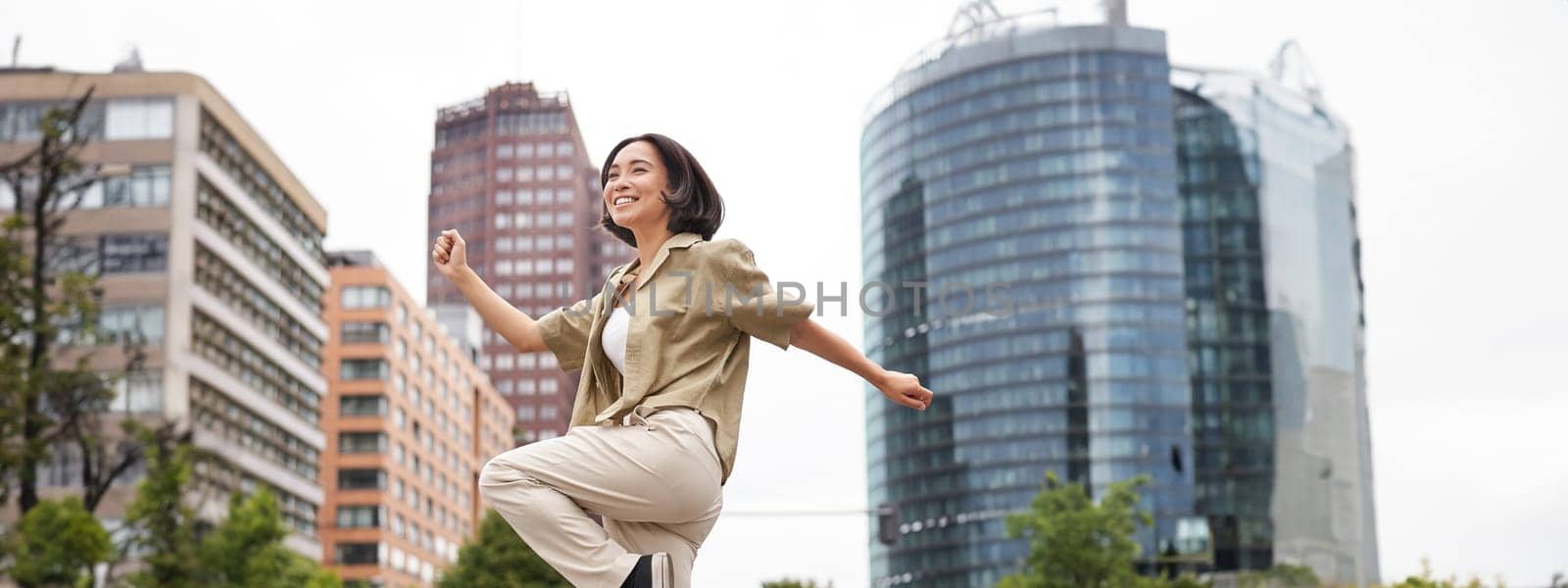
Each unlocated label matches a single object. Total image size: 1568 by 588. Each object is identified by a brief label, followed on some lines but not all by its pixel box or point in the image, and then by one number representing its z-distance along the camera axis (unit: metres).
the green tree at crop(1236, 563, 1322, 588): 123.19
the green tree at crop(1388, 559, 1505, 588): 48.38
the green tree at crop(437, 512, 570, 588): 56.94
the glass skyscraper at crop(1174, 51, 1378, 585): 135.62
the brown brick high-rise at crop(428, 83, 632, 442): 186.25
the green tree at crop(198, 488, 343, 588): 39.81
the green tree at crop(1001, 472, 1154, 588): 52.91
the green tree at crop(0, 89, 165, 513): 31.16
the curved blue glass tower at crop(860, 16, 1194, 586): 134.38
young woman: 4.46
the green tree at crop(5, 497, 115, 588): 32.72
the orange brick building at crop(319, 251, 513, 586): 108.06
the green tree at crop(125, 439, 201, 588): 38.12
